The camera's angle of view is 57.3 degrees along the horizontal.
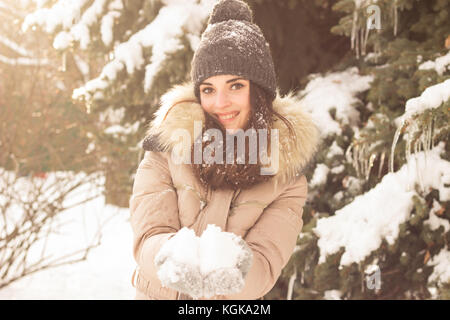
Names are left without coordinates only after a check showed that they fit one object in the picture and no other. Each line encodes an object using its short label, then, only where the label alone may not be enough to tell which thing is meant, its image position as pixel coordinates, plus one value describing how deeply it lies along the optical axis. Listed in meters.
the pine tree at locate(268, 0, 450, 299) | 2.60
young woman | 1.61
